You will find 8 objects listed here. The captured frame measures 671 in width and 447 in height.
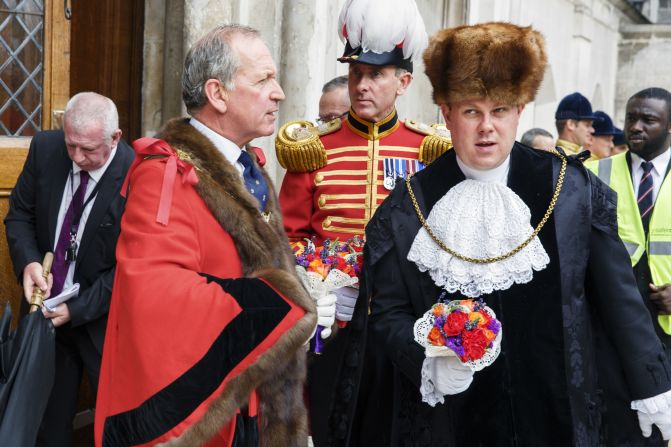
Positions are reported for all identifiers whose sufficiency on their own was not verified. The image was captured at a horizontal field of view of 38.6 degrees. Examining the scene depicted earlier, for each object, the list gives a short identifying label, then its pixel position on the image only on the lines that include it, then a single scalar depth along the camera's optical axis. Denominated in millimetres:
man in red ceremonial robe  2490
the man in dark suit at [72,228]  4121
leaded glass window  4719
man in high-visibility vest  4777
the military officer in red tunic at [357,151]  3869
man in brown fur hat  2947
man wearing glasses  5023
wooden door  5457
